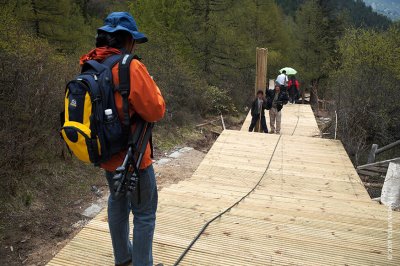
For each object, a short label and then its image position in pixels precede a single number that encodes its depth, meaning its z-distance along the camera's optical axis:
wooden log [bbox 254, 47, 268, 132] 10.36
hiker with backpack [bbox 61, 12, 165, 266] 2.12
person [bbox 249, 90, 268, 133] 10.76
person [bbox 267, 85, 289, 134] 11.15
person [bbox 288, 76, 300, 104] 18.75
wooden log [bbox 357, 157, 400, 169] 8.43
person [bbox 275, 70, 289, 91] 13.91
